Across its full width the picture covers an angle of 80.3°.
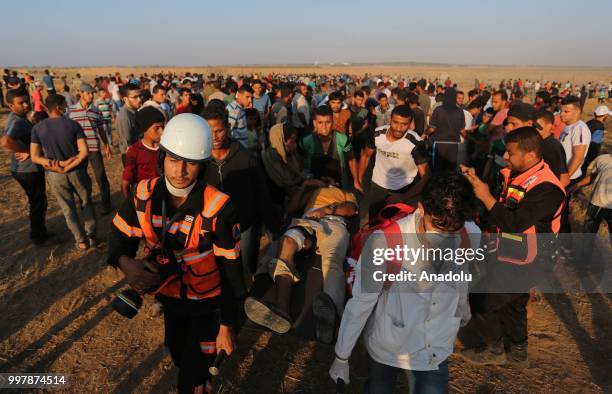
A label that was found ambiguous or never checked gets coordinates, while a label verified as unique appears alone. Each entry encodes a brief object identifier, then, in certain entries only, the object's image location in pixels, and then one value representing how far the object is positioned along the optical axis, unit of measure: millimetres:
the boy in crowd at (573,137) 5746
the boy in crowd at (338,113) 8102
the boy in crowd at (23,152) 5715
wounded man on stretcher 3379
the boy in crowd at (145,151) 4527
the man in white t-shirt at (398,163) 5340
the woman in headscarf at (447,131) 7953
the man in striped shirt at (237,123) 6977
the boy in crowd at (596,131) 7134
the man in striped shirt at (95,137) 7070
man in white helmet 2467
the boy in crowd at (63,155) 5500
